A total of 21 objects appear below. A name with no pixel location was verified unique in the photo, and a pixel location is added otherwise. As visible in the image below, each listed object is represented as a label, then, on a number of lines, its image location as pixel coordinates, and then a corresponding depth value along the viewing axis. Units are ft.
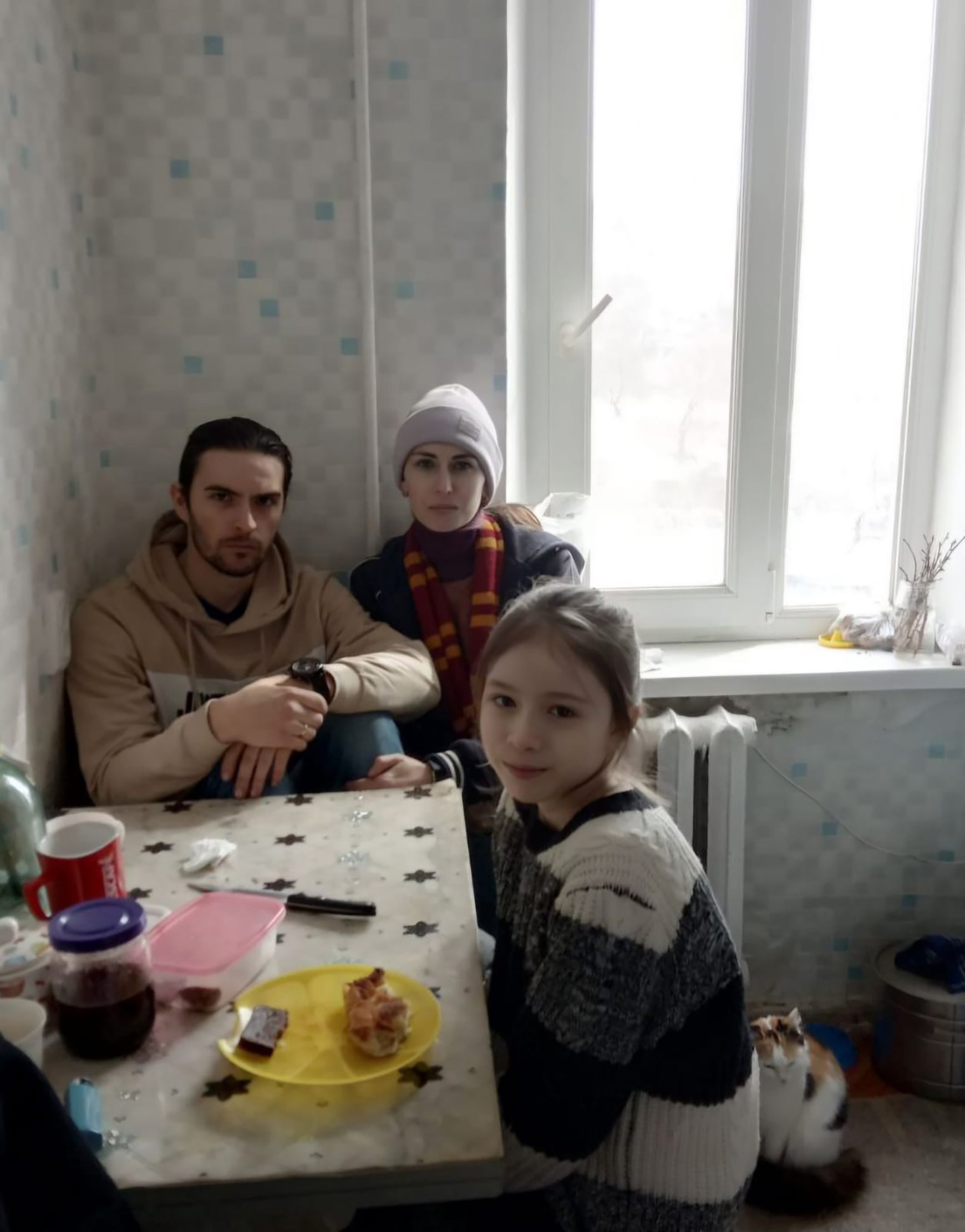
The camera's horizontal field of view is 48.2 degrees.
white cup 2.76
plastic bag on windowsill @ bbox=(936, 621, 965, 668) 7.16
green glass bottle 3.85
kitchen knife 3.71
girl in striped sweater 3.15
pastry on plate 2.93
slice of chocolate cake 2.93
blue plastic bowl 7.13
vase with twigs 7.34
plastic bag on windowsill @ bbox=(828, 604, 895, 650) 7.46
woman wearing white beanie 6.06
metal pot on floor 6.66
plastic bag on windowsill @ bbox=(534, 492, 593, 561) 6.93
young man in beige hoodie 4.99
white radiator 6.72
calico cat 5.89
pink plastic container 3.22
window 7.04
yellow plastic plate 2.87
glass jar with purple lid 2.92
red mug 3.50
